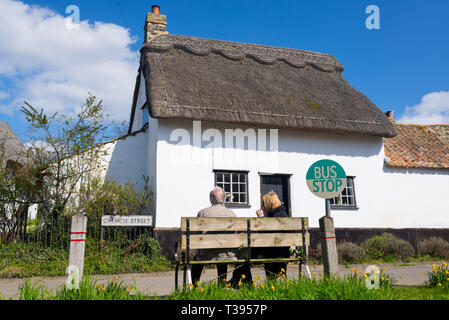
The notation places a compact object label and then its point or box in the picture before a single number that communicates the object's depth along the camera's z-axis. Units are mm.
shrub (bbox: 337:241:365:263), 9961
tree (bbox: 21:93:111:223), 8750
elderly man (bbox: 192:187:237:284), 4785
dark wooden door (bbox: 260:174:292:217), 10852
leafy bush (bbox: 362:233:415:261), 10656
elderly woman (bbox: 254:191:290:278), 5117
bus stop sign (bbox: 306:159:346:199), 5523
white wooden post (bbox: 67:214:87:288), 4184
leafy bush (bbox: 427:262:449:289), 5043
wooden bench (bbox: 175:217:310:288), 4480
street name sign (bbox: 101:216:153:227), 8406
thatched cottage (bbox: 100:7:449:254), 10055
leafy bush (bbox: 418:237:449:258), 11160
